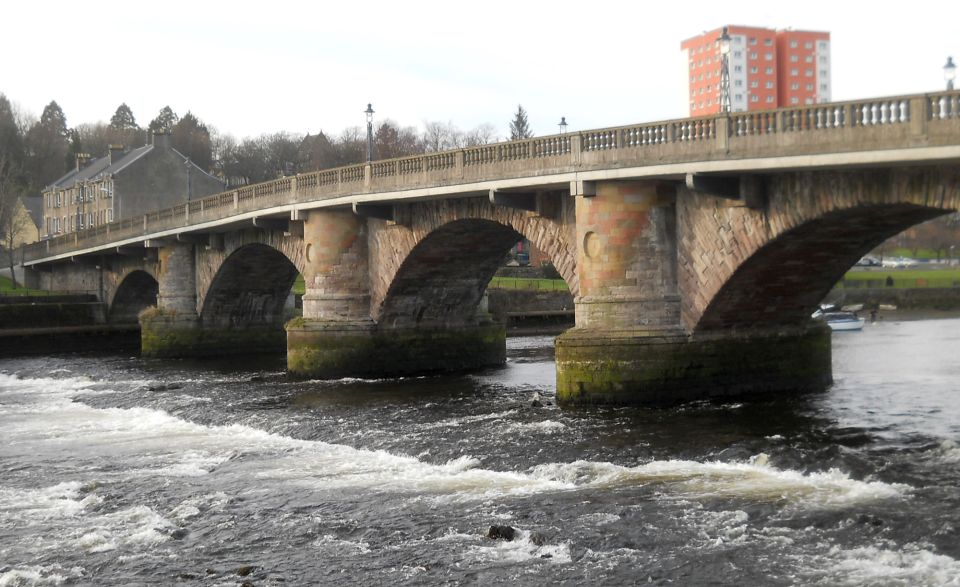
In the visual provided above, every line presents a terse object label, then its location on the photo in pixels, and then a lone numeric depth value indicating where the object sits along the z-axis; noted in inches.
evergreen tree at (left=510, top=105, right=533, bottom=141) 4431.4
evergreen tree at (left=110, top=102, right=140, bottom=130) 6432.1
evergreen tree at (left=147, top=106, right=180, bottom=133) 6009.8
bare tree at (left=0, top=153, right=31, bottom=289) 3288.6
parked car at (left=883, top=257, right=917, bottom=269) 4161.4
